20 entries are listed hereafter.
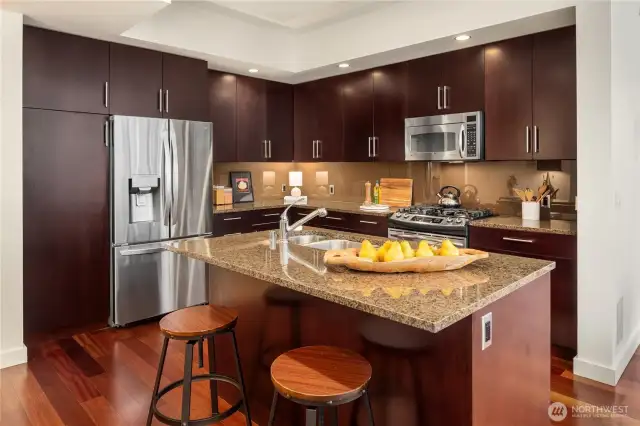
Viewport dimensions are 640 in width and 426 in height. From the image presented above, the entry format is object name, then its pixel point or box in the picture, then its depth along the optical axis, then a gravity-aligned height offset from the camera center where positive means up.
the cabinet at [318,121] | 4.94 +0.93
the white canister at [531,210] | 3.58 -0.05
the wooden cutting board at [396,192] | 4.70 +0.13
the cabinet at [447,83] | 3.78 +1.04
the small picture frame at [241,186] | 5.17 +0.21
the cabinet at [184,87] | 4.05 +1.06
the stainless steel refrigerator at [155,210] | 3.72 -0.05
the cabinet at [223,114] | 4.65 +0.93
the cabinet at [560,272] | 3.04 -0.46
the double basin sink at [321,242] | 2.72 -0.23
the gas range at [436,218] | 3.66 -0.12
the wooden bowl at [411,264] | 1.83 -0.24
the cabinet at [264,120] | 4.92 +0.94
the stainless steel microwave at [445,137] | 3.80 +0.58
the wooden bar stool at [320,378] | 1.49 -0.59
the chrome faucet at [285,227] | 2.47 -0.12
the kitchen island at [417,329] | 1.53 -0.50
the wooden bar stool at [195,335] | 1.98 -0.58
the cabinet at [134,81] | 3.71 +1.02
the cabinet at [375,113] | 4.38 +0.91
